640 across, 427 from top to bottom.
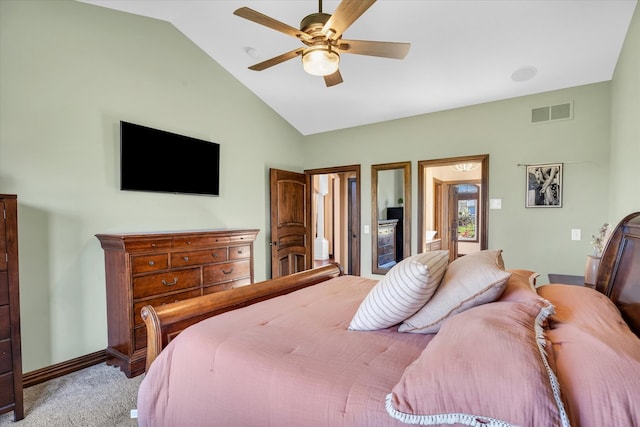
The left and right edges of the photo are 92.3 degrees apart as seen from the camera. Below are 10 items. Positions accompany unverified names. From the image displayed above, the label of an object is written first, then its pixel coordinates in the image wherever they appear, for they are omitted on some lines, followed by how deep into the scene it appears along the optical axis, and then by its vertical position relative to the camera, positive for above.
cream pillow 1.29 -0.37
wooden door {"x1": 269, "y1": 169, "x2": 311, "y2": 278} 4.61 -0.24
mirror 4.56 -0.10
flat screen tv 3.01 +0.51
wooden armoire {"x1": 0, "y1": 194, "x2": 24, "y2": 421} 1.91 -0.66
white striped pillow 1.31 -0.38
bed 0.76 -0.49
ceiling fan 1.88 +1.15
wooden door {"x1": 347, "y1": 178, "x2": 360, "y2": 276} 4.84 -0.55
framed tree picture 3.42 +0.24
